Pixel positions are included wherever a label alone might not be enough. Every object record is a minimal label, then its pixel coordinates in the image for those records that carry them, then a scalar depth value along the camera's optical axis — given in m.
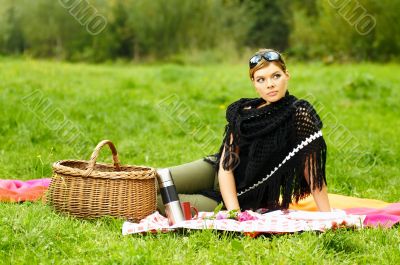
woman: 3.69
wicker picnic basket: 3.52
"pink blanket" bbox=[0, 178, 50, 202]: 4.09
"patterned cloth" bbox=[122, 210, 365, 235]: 3.25
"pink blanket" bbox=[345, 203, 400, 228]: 3.64
